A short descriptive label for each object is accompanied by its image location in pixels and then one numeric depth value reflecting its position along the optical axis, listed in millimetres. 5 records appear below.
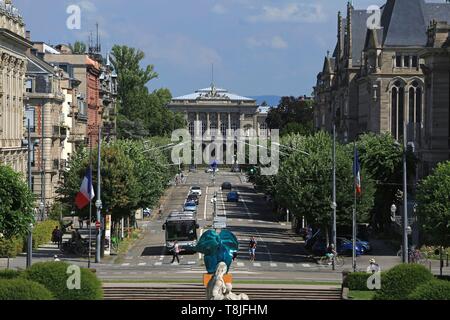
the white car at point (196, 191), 151625
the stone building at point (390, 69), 139000
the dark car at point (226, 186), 171838
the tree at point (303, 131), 180575
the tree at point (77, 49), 195875
